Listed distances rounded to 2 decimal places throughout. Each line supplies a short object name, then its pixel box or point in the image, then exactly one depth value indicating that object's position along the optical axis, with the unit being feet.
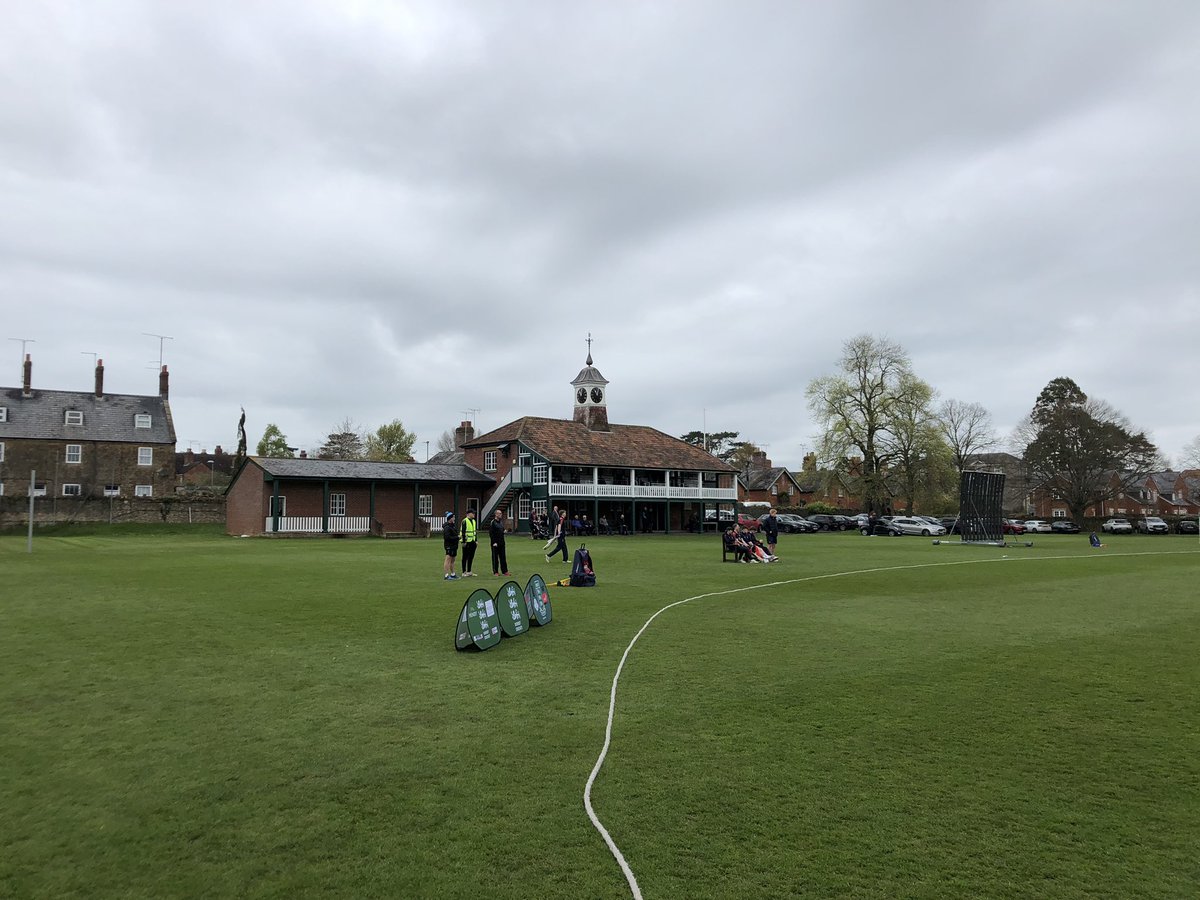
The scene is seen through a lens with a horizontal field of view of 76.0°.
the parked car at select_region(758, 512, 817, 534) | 181.78
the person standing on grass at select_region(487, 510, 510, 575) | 60.66
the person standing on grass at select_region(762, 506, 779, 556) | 83.46
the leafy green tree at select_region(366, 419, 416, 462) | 273.13
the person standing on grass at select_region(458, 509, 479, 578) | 58.13
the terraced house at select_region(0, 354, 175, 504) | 176.55
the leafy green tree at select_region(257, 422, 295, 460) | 246.68
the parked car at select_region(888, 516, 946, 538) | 174.30
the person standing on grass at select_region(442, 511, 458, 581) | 58.03
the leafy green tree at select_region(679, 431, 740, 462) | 311.06
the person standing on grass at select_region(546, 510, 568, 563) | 76.15
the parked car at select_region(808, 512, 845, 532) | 201.93
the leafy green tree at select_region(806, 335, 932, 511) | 203.62
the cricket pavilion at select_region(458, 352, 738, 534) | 165.99
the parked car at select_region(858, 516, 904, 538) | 179.83
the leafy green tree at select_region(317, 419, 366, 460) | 278.05
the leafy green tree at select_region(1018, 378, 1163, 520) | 205.10
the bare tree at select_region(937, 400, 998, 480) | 238.68
